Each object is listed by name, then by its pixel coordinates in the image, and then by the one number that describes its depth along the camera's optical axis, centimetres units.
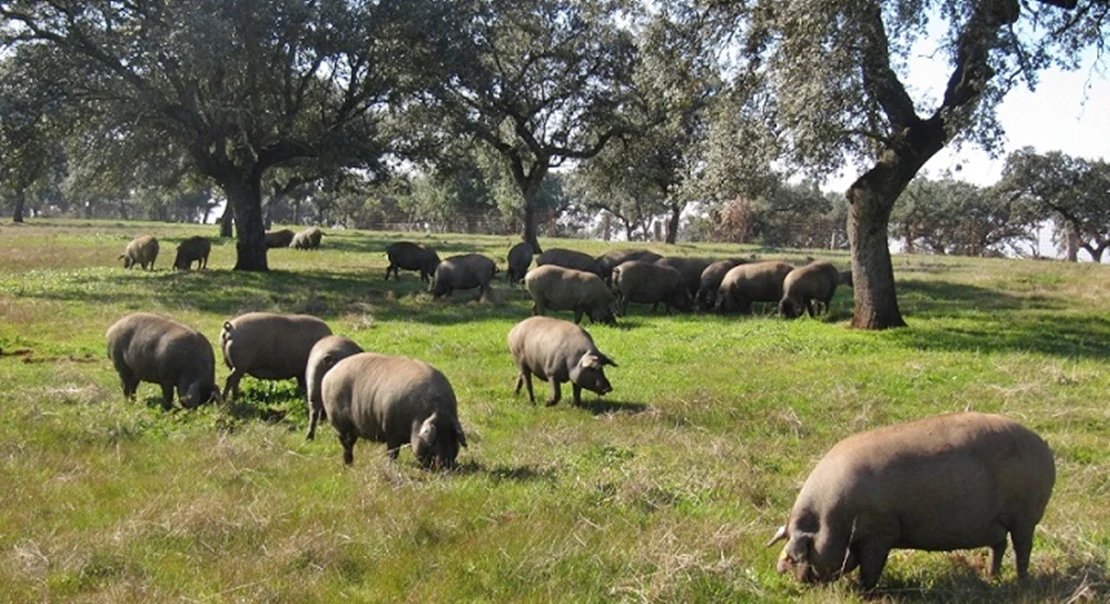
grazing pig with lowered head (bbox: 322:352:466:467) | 824
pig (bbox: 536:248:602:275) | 2505
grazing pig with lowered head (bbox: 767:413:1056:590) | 567
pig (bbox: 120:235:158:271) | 3081
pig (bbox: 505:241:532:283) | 2886
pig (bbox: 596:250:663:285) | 2555
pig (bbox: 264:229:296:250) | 4119
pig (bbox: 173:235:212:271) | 3055
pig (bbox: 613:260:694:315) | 2239
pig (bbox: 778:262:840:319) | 2062
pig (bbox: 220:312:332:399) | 1200
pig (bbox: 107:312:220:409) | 1130
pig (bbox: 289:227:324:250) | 4050
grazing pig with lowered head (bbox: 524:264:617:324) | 2009
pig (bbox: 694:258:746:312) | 2319
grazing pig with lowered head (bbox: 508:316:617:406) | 1179
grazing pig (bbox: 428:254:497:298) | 2461
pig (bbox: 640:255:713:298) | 2477
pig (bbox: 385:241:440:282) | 2934
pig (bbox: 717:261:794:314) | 2202
